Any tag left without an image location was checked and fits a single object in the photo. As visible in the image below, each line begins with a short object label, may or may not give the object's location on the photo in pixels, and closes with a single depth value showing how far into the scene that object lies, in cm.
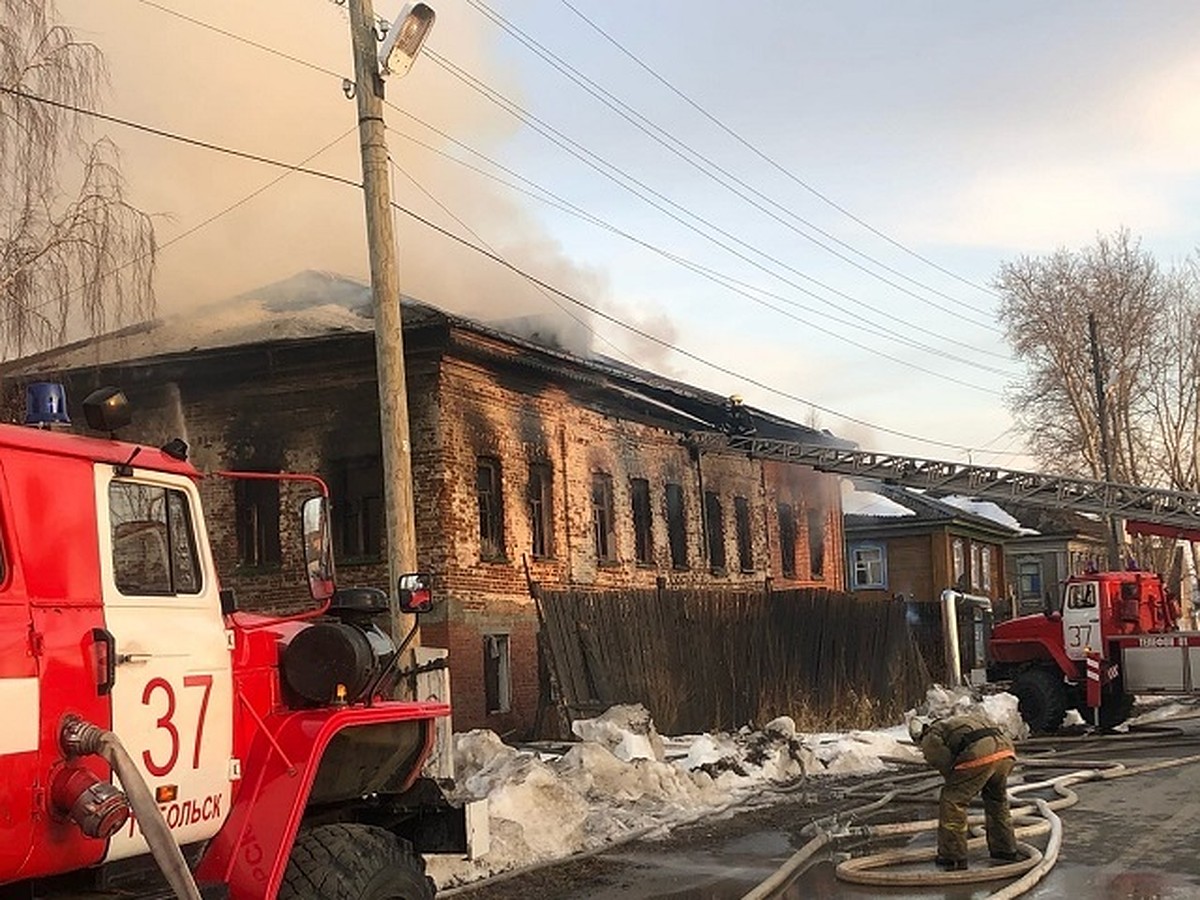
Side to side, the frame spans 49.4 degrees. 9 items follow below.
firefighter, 863
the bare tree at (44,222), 1186
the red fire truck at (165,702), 395
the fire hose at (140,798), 392
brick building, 1752
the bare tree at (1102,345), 4331
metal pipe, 2519
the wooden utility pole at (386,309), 1038
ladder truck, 1981
